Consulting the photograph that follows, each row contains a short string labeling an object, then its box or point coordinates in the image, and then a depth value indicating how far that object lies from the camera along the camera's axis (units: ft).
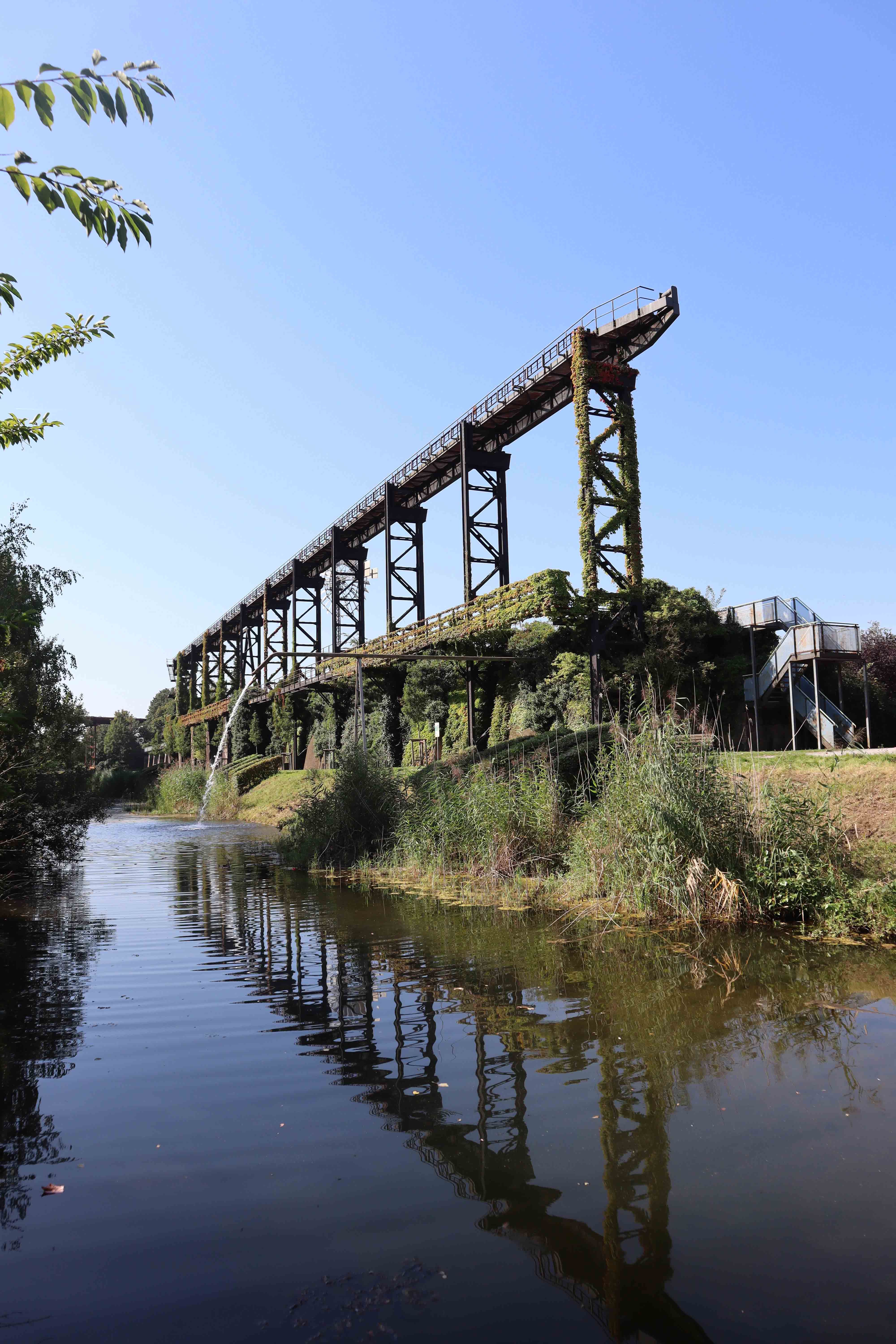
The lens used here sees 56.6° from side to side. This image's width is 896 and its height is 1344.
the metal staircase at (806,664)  79.97
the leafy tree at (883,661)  97.30
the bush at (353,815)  50.67
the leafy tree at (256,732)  172.55
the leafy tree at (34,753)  37.76
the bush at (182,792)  134.41
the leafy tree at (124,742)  261.03
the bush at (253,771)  134.92
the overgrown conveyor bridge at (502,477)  85.61
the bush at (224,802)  118.32
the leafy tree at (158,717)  282.15
